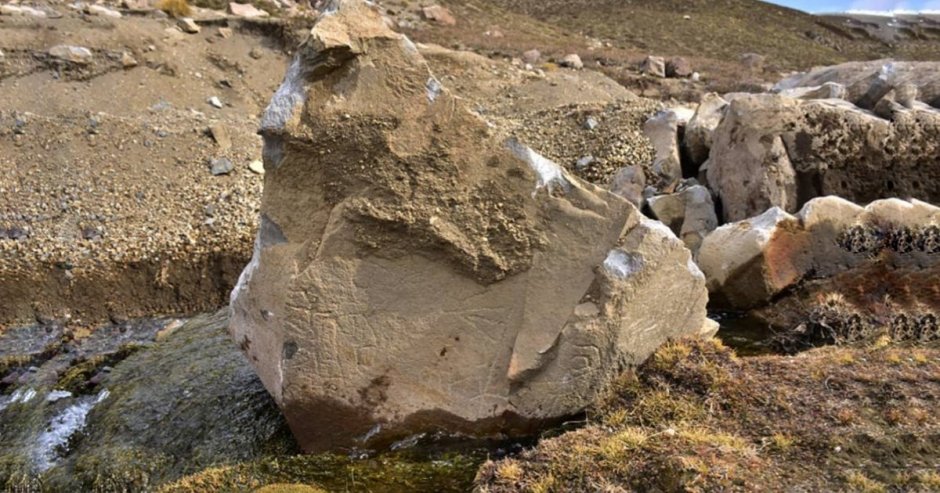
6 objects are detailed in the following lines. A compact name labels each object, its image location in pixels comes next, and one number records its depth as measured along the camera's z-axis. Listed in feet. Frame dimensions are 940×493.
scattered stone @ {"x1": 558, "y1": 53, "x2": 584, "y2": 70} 114.42
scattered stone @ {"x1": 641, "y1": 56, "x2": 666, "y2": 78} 119.75
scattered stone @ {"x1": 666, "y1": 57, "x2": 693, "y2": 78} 120.98
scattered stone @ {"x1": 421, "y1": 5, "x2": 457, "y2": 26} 149.79
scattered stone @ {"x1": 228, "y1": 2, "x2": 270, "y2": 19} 105.70
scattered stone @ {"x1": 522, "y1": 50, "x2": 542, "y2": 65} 116.01
